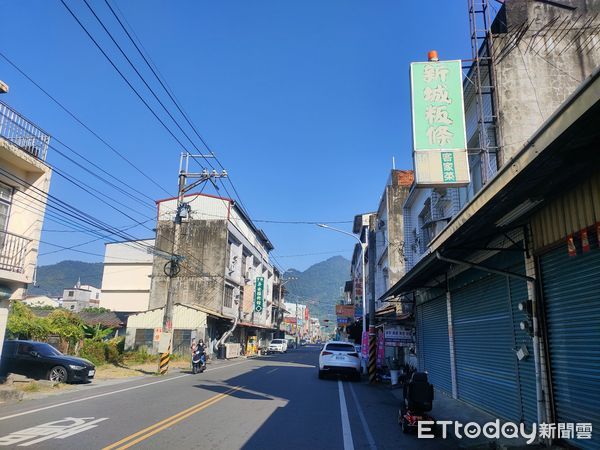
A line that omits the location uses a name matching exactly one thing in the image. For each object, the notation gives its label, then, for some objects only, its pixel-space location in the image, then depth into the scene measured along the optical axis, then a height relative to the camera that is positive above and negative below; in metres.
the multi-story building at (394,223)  29.38 +7.42
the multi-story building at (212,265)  41.18 +6.32
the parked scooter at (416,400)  8.26 -1.11
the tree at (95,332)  28.84 -0.12
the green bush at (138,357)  29.34 -1.62
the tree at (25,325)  23.12 +0.18
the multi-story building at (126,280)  57.47 +6.30
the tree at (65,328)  24.80 +0.07
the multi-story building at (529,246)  5.88 +1.74
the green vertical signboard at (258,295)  53.81 +4.46
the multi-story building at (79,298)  80.88 +5.88
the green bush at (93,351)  25.07 -1.13
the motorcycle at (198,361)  21.94 -1.32
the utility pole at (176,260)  21.58 +3.69
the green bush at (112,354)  26.67 -1.36
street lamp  25.36 +1.77
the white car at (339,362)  19.28 -1.07
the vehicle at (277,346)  53.25 -1.34
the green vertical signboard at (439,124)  11.06 +5.19
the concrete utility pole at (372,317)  18.53 +0.85
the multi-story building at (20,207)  14.52 +4.02
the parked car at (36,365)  16.23 -1.23
